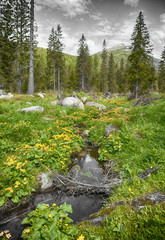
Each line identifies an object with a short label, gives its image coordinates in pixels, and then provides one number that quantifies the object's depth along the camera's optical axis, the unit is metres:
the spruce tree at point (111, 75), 51.81
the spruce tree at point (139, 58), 23.63
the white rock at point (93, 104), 16.25
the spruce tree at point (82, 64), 35.16
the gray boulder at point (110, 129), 7.26
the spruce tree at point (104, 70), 49.47
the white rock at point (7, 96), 13.54
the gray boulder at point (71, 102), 14.67
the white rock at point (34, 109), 9.73
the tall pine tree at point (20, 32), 20.47
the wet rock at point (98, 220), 2.54
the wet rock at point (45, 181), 4.10
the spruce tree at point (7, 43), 20.50
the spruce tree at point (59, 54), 35.94
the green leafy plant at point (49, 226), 2.07
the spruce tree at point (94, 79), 55.07
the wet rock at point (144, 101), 12.91
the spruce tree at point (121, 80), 55.01
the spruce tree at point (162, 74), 37.77
